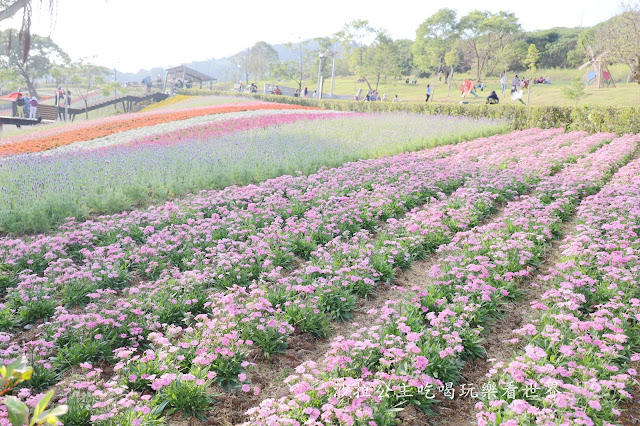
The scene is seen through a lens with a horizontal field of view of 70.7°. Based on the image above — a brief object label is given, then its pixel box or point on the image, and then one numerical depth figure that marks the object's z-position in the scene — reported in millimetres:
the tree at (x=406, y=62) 70250
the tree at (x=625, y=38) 28138
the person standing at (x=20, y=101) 28752
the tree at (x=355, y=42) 60316
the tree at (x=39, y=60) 52594
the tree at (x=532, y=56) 28984
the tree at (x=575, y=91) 26766
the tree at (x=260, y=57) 103875
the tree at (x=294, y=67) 60406
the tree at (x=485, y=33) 51844
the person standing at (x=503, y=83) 40650
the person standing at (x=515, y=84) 40262
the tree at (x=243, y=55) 108812
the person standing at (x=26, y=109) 30734
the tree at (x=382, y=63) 52969
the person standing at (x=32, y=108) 27364
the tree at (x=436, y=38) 56344
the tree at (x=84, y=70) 38778
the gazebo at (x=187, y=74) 49500
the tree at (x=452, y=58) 49844
